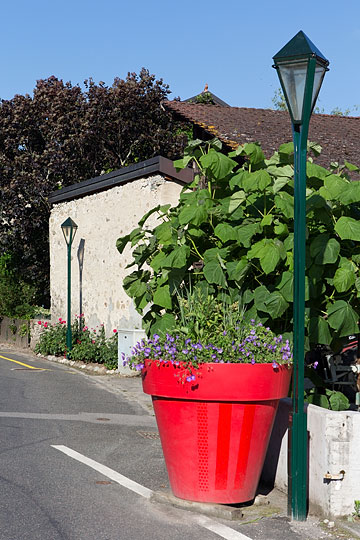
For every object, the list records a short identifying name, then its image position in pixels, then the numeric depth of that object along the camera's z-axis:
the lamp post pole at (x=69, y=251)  17.10
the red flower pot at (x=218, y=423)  5.45
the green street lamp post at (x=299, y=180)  5.43
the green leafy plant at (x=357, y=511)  5.38
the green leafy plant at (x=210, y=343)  5.57
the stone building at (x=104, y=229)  15.04
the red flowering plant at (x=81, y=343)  15.96
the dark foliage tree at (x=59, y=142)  24.55
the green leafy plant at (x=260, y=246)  6.26
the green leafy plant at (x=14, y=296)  22.44
